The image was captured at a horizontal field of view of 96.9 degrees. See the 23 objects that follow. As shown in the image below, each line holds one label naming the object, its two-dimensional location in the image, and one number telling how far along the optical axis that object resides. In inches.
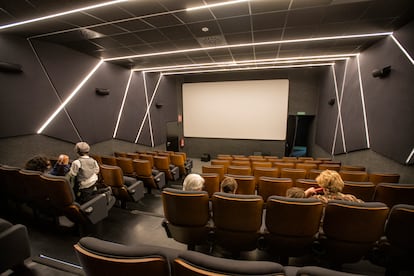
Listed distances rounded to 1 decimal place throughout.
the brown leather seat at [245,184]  116.0
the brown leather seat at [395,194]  95.3
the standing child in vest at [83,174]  103.5
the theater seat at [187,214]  75.2
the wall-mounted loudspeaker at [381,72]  156.7
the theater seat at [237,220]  69.7
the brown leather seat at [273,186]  107.4
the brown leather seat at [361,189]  101.1
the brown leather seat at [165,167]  184.2
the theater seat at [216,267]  32.4
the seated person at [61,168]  105.3
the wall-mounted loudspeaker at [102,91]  228.7
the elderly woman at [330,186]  81.5
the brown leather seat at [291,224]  67.1
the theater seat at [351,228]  64.0
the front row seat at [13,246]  66.3
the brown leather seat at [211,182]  119.3
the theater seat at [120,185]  124.1
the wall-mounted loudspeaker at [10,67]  140.3
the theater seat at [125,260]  37.2
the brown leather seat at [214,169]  151.3
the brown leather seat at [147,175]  154.9
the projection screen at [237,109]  348.5
